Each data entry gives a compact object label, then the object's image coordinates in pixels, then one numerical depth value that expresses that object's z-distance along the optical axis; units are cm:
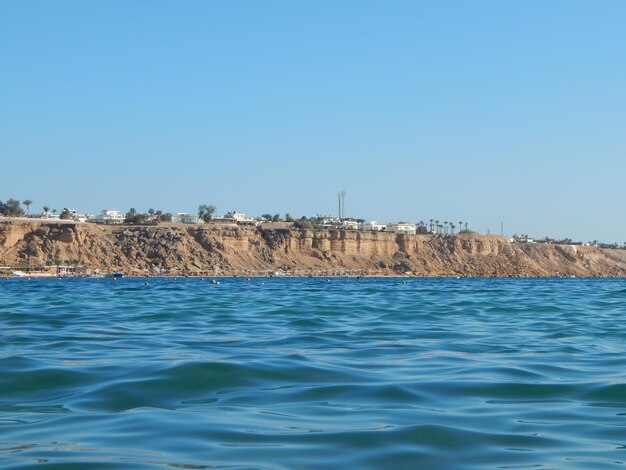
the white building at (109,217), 14610
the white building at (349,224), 17281
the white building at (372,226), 18128
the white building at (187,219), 15544
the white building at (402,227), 18788
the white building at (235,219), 16625
